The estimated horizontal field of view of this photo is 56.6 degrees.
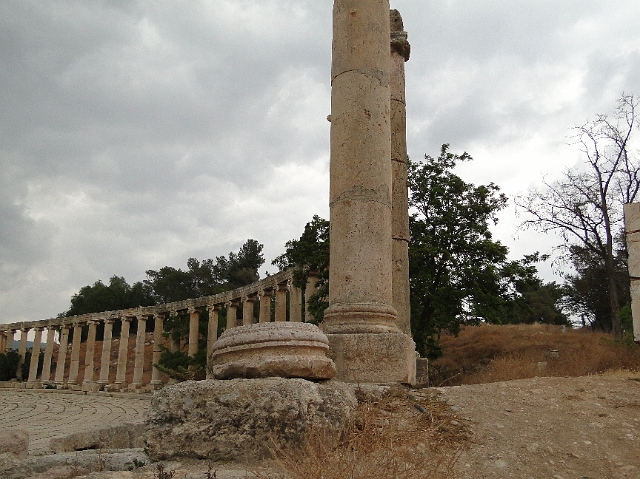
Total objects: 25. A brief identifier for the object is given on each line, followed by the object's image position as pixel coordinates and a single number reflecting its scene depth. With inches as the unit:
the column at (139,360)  1524.4
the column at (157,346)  1473.9
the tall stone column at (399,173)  568.7
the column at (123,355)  1582.2
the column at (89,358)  1682.9
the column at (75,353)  1750.7
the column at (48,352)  1873.8
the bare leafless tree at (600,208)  1175.0
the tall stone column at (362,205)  392.5
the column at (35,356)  1864.8
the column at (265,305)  1267.2
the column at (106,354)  1637.3
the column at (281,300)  1179.3
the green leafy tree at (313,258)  885.3
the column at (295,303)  1087.6
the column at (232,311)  1363.2
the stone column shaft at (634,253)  542.0
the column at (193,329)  1438.2
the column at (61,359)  1758.1
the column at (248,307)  1290.6
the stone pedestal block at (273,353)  301.5
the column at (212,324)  1377.8
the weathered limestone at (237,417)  250.1
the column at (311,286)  1007.6
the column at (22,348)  1996.8
